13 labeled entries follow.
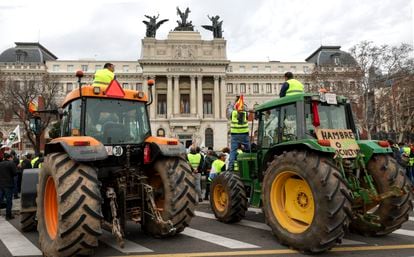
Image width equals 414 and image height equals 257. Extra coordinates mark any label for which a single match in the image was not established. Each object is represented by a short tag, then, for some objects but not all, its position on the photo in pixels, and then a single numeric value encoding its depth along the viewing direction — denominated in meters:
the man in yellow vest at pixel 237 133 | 9.05
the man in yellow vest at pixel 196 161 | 12.25
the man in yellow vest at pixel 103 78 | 5.97
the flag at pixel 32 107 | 6.25
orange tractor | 4.59
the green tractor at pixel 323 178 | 4.68
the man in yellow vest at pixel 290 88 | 6.97
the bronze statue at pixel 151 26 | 61.47
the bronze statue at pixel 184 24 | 63.25
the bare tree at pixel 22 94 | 37.78
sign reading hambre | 5.55
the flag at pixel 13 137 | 17.22
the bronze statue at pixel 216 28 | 62.88
